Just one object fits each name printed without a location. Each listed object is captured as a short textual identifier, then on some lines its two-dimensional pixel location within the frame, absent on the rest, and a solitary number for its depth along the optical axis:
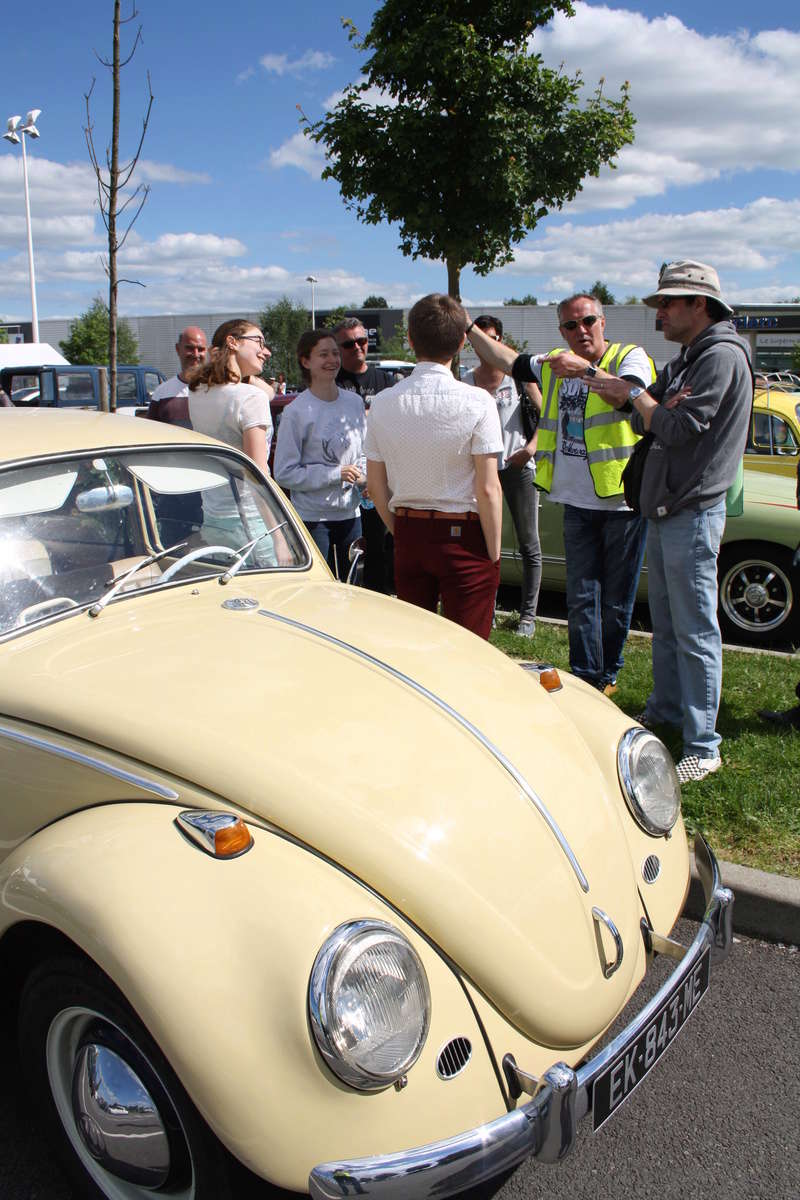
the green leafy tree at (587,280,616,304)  82.19
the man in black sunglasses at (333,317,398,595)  5.61
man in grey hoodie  3.63
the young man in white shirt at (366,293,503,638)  3.67
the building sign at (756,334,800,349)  45.19
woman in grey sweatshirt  4.82
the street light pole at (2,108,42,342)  22.47
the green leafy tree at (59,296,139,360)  40.97
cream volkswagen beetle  1.69
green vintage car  6.29
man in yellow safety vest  4.54
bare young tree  6.08
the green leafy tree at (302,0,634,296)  8.95
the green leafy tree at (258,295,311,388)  52.50
